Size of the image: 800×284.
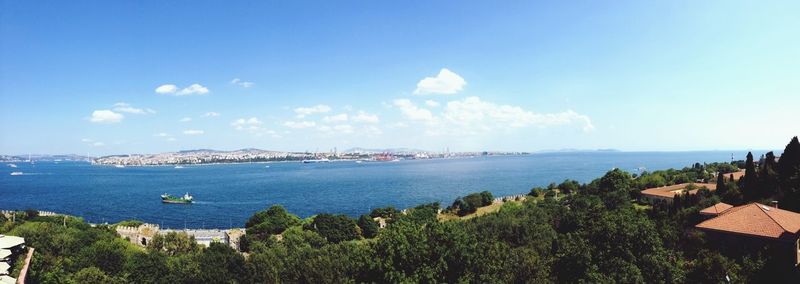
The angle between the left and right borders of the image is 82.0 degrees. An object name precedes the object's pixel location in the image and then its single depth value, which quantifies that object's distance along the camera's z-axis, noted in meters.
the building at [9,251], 19.12
